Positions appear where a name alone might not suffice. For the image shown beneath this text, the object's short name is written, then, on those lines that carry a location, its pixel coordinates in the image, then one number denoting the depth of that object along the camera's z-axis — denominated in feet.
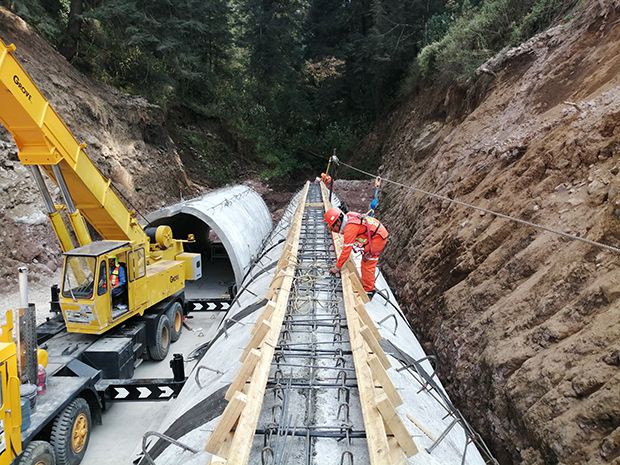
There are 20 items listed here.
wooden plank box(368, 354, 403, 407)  10.60
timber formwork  9.16
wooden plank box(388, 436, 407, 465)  8.67
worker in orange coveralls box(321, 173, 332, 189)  56.99
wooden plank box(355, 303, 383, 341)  13.92
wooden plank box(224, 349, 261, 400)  10.72
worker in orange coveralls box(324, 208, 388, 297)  20.62
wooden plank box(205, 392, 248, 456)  9.08
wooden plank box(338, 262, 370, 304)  18.15
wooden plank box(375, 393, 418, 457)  9.03
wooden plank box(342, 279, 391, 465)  8.60
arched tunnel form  36.45
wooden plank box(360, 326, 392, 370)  12.64
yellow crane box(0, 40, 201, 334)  20.36
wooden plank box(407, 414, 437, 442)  10.54
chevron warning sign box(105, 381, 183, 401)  21.34
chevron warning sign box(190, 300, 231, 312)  36.22
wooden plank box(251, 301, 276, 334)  14.20
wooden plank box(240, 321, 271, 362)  12.68
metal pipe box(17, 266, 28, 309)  15.20
